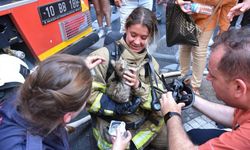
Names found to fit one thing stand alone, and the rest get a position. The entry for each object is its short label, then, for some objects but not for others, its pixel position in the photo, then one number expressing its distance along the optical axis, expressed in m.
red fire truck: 1.89
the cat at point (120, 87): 1.58
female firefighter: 1.67
